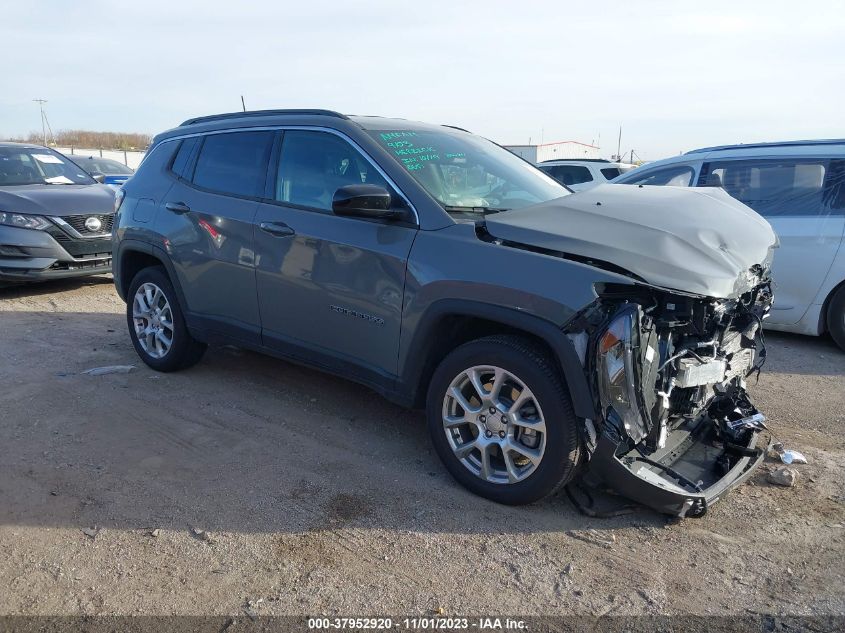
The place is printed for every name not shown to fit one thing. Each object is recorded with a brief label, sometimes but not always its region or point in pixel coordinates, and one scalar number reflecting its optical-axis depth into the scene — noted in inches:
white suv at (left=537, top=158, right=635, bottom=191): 609.6
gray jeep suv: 122.6
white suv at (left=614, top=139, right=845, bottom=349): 242.1
